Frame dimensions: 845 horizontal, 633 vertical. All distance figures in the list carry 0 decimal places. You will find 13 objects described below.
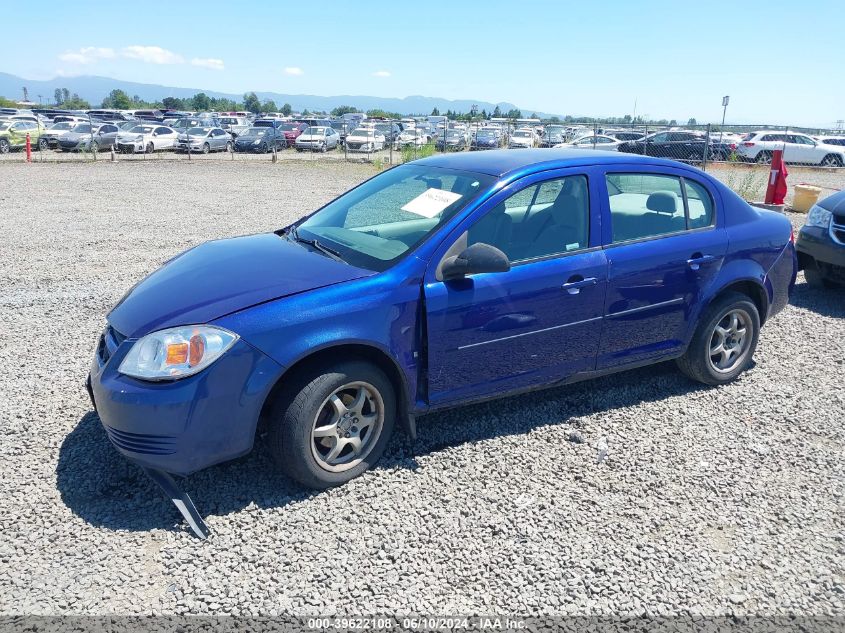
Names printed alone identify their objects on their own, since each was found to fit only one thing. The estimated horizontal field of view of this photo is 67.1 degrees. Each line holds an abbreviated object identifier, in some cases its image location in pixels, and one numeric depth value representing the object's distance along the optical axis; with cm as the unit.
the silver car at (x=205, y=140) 3029
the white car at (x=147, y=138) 2841
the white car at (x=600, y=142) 2638
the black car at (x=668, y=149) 2377
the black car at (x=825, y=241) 690
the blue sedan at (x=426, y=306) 308
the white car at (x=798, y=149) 2595
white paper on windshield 385
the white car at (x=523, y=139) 3206
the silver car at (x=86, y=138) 2823
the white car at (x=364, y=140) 3009
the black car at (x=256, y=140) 3119
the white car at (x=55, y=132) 2936
